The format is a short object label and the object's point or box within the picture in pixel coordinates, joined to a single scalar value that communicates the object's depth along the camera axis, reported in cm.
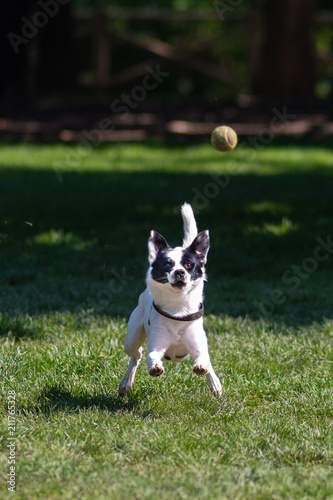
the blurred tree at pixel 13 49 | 1574
